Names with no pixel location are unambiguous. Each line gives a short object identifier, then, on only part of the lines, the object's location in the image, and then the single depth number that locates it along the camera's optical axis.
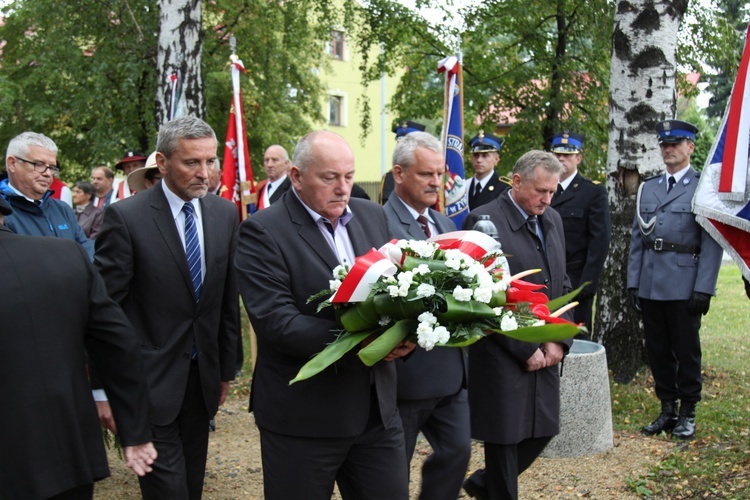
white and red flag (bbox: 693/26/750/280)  5.32
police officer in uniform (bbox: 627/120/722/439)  6.47
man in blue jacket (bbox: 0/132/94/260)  5.32
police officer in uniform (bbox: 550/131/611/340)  7.49
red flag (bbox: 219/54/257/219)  9.39
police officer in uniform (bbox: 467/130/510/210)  8.32
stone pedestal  6.18
